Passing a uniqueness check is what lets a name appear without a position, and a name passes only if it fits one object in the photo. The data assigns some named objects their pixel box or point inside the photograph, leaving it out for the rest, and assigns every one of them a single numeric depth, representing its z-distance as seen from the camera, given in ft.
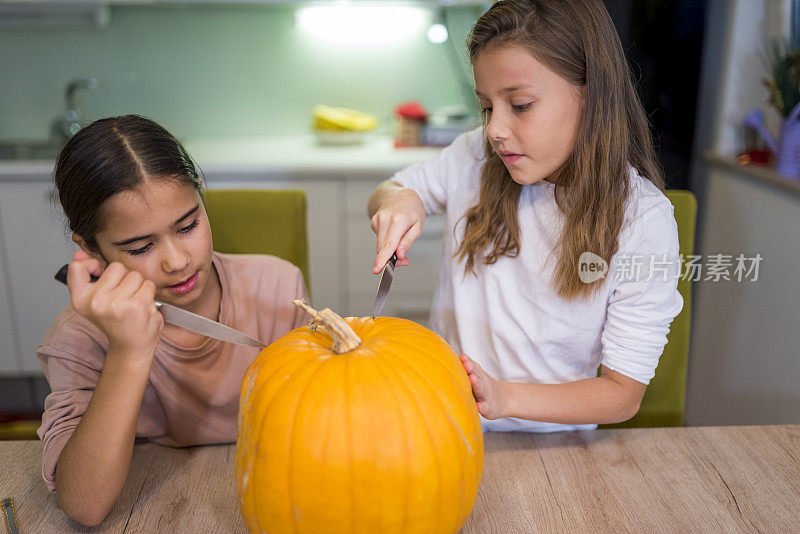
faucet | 8.02
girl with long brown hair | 2.95
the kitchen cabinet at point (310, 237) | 6.98
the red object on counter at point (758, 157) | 6.39
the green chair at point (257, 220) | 4.31
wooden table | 2.47
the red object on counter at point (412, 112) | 7.95
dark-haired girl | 2.39
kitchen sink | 8.36
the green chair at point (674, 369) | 3.88
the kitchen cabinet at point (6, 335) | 7.14
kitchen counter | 6.88
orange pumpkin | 2.01
